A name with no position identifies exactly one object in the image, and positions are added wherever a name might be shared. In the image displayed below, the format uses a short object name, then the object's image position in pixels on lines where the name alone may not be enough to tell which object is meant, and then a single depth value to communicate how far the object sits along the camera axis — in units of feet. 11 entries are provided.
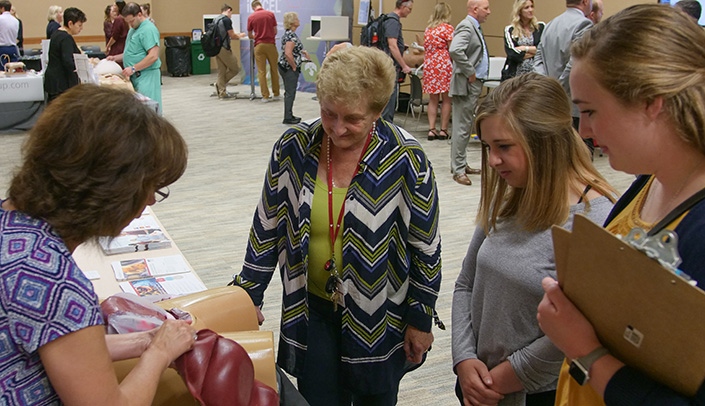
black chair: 30.22
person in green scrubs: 24.54
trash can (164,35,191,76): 52.44
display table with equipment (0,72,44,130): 28.48
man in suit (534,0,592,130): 18.62
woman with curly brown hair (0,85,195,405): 3.55
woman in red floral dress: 27.20
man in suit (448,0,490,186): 21.90
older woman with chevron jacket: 6.28
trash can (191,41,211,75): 53.93
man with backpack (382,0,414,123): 28.19
